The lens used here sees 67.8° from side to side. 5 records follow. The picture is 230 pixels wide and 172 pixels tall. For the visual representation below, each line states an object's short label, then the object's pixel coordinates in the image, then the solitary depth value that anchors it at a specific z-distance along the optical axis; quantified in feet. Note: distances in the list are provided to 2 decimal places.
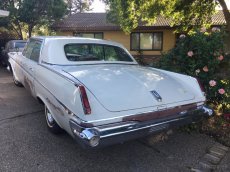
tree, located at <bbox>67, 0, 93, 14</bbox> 92.08
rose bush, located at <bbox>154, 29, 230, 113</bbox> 11.73
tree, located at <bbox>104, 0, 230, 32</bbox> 24.38
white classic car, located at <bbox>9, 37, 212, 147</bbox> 6.57
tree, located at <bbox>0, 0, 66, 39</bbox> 35.76
